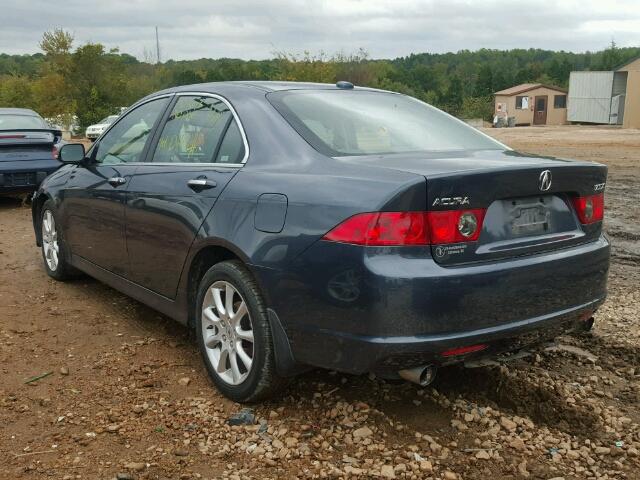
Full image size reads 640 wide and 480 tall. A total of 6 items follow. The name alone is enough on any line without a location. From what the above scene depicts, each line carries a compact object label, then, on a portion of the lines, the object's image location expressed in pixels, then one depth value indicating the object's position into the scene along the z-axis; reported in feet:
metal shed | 176.04
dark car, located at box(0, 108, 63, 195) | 32.53
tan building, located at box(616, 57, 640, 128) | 174.09
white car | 109.50
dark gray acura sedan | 9.11
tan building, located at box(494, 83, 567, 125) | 236.84
